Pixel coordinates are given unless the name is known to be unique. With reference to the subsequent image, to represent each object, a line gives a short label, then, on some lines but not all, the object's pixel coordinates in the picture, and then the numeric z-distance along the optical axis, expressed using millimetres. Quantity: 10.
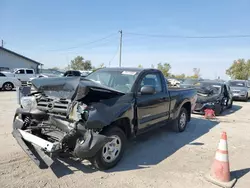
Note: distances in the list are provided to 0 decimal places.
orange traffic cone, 3510
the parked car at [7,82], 17244
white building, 27088
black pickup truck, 3282
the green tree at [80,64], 65562
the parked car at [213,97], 9453
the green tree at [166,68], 47825
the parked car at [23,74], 19548
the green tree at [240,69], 51719
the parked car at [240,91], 15717
